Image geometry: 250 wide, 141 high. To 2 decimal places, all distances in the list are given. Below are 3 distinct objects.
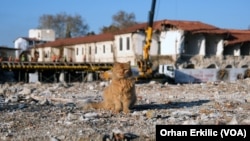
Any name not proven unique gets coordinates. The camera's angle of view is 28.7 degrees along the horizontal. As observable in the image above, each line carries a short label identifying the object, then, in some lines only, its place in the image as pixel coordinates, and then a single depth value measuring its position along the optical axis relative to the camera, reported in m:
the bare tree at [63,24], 111.88
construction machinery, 41.75
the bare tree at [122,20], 99.31
